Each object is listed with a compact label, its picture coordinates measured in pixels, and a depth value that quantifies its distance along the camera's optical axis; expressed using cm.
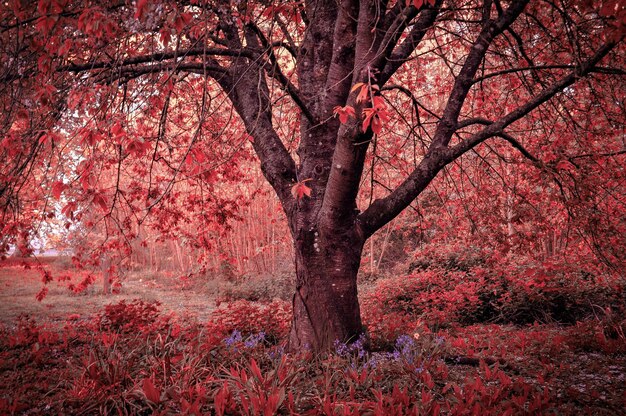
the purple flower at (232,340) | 388
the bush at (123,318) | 603
